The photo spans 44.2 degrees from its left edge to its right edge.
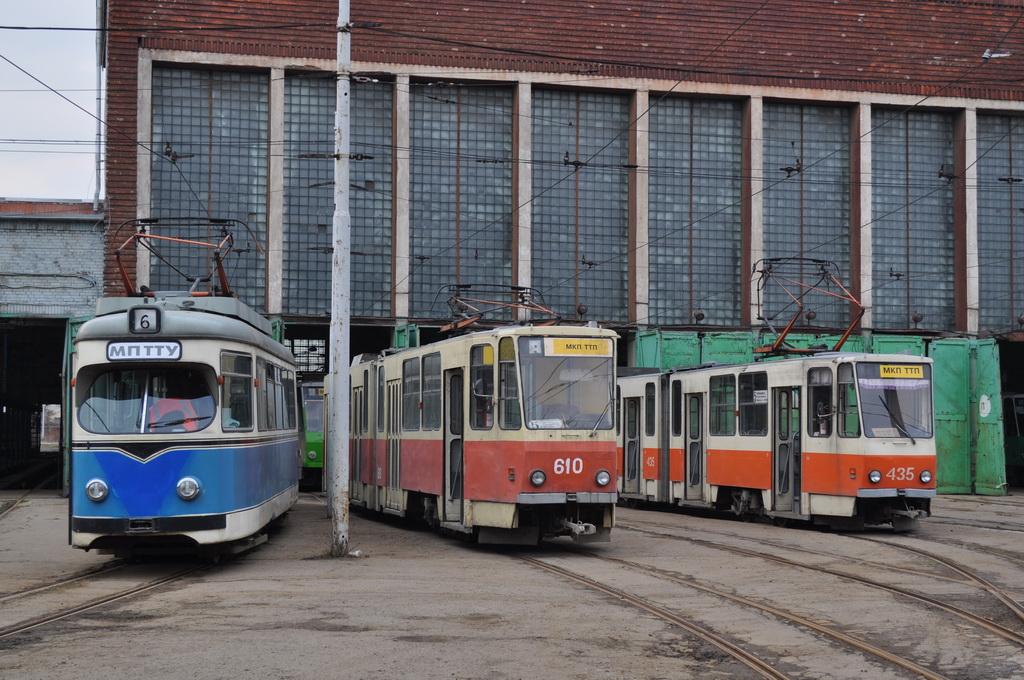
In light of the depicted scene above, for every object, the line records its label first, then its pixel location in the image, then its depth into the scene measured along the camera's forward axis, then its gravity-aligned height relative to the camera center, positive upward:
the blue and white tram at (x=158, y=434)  13.21 -0.46
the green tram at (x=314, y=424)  33.38 -0.88
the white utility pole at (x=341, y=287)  15.98 +1.34
